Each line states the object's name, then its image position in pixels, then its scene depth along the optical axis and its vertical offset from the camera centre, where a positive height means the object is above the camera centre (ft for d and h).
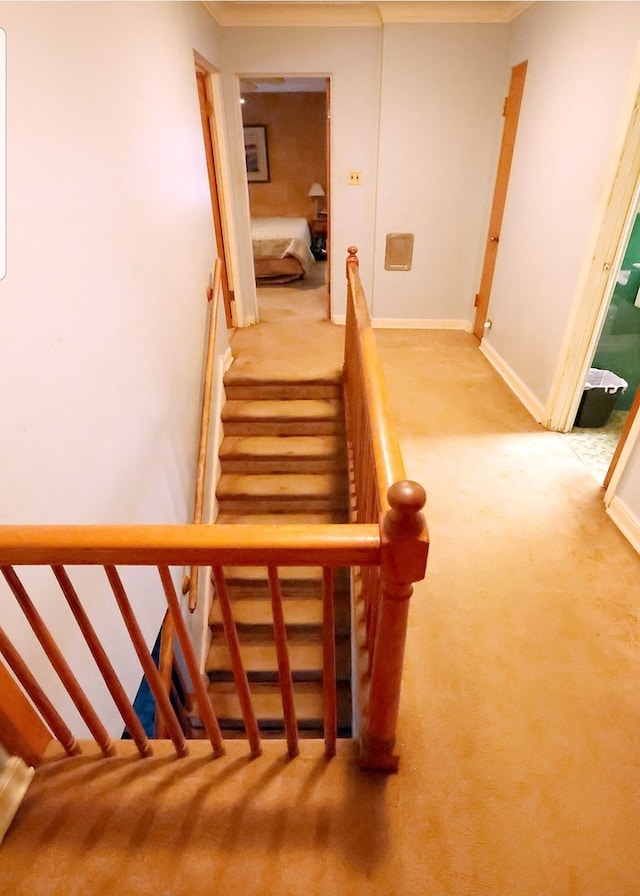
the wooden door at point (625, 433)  6.93 -3.67
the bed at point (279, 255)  19.21 -3.32
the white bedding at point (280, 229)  19.57 -2.56
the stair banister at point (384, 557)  2.78 -2.48
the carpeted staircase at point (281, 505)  8.84 -6.56
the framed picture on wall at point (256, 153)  23.62 +0.39
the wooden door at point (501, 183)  11.25 -0.63
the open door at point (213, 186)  11.51 -0.53
